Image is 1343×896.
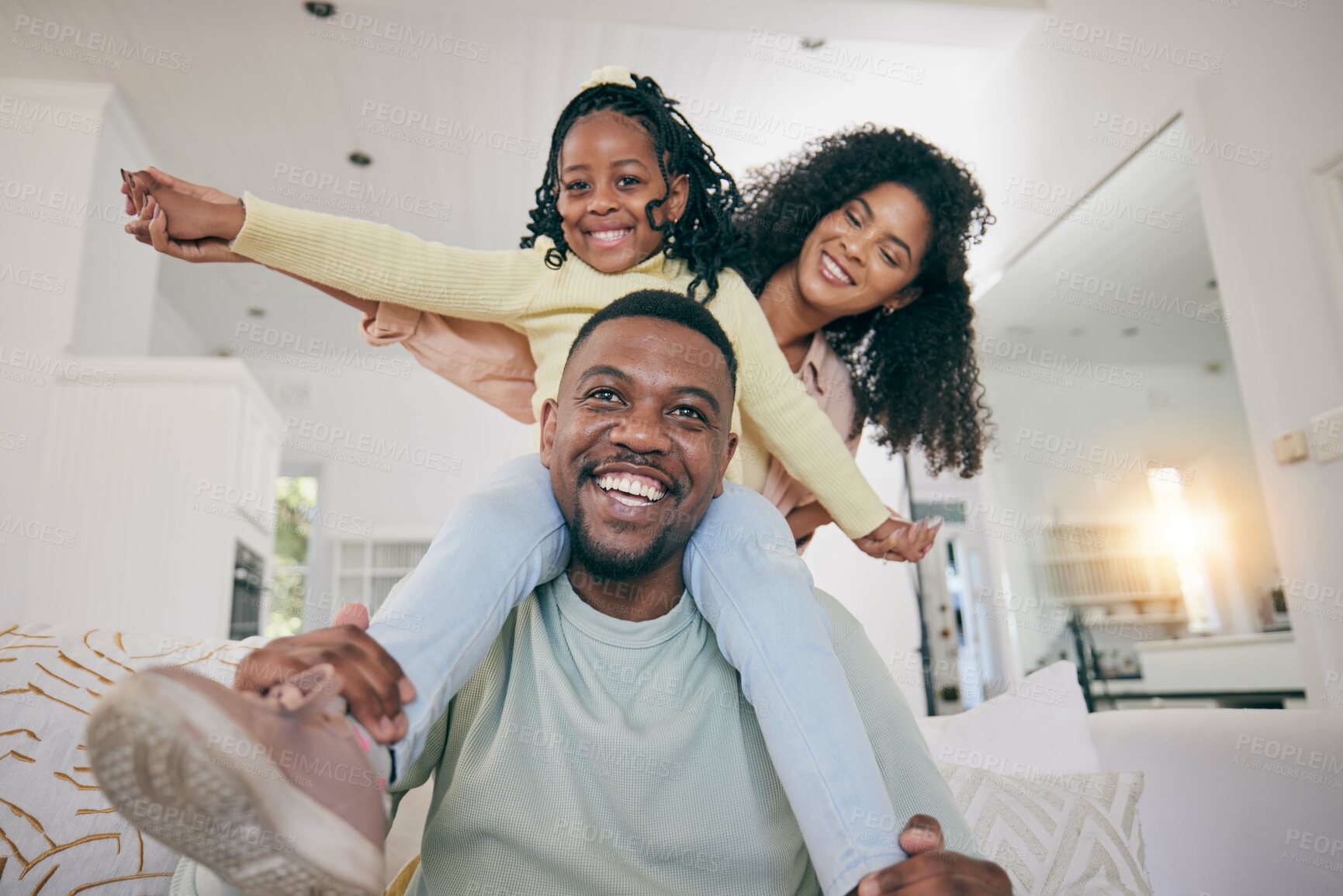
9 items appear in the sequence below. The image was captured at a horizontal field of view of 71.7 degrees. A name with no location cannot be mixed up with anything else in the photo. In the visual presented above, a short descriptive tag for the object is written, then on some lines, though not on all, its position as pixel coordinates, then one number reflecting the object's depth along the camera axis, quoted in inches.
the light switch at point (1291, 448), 92.8
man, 32.5
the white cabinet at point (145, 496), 146.7
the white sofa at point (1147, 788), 42.5
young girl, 35.7
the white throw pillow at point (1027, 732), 65.0
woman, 69.2
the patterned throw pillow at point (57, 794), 41.8
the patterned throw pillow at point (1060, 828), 53.1
